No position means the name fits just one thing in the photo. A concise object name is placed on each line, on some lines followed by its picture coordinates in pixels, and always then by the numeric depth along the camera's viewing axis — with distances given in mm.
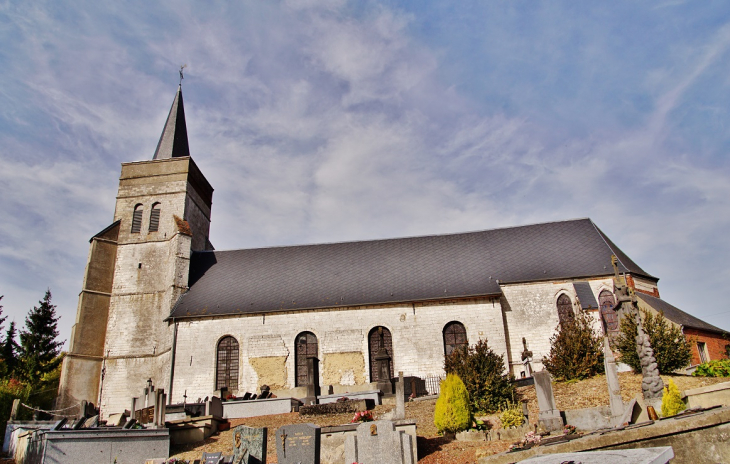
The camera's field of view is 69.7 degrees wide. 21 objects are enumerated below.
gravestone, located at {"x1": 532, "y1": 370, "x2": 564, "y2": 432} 10250
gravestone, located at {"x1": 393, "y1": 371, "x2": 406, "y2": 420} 13344
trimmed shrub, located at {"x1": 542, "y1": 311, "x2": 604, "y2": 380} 15344
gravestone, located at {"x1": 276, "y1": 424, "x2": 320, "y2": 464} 9633
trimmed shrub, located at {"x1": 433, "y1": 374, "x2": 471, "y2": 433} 11039
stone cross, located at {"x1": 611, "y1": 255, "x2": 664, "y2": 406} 10867
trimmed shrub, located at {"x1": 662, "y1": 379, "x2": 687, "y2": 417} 8539
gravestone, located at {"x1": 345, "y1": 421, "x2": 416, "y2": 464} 9719
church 20609
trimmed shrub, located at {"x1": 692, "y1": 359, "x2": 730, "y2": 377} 12716
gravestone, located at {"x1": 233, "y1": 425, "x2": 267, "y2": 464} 9781
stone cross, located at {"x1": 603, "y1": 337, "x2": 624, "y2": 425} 9984
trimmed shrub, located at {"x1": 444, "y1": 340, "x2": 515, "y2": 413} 13594
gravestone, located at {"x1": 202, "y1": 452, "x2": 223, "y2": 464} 9383
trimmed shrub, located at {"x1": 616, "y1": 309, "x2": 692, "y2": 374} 14500
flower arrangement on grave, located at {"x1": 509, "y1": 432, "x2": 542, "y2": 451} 8106
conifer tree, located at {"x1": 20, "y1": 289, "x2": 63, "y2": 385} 28969
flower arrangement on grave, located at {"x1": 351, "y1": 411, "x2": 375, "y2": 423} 11678
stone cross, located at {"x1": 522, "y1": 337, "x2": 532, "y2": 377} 18781
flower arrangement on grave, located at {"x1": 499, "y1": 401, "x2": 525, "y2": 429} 10898
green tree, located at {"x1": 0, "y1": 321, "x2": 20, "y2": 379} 29062
